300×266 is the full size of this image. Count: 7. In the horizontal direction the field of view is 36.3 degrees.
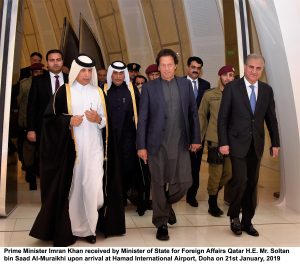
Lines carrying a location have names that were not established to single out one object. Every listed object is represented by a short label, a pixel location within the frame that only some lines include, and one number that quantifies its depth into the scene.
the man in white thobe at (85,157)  4.31
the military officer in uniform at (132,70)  7.16
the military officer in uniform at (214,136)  5.54
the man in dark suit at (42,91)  5.55
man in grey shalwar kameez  4.38
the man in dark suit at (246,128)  4.47
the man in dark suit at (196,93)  5.95
